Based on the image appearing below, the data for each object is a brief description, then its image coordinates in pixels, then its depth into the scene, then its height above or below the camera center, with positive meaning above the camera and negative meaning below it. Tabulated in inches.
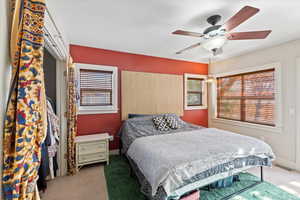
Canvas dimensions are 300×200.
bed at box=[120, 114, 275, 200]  54.0 -29.3
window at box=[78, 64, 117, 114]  116.3 +9.1
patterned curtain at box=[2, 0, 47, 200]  24.9 -1.7
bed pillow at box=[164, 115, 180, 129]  114.7 -20.9
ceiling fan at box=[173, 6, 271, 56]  65.2 +34.5
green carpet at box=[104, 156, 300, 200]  70.3 -53.0
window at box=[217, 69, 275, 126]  119.0 +1.7
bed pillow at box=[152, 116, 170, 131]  110.6 -21.5
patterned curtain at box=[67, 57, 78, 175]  90.6 -12.2
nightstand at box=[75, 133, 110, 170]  95.9 -38.5
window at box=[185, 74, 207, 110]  163.5 +8.8
